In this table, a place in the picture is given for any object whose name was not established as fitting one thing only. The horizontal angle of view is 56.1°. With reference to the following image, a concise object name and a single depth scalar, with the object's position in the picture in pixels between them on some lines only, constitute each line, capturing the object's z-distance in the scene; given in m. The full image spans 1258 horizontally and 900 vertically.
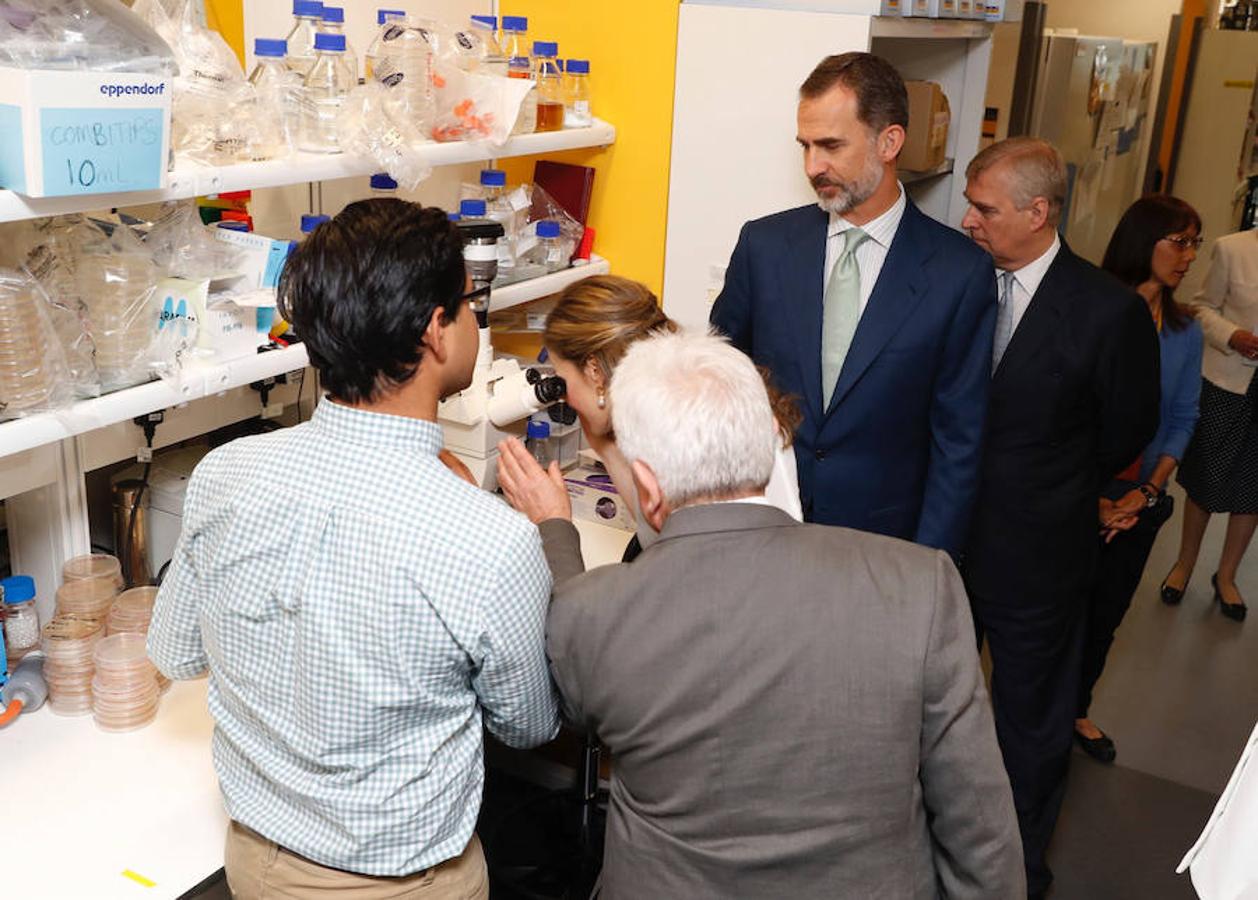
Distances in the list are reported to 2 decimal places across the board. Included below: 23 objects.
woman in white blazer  4.24
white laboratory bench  1.60
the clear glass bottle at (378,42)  2.42
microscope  2.48
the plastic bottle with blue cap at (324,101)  2.18
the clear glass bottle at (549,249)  2.95
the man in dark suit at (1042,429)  2.58
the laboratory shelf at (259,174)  1.62
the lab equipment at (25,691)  1.93
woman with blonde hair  2.05
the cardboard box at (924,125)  3.02
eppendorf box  1.54
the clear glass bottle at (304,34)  2.12
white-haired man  1.31
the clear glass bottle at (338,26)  2.21
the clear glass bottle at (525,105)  2.69
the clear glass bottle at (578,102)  3.02
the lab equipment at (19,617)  1.99
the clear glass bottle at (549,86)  2.84
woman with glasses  3.23
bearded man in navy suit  2.33
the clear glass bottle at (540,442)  2.65
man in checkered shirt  1.33
